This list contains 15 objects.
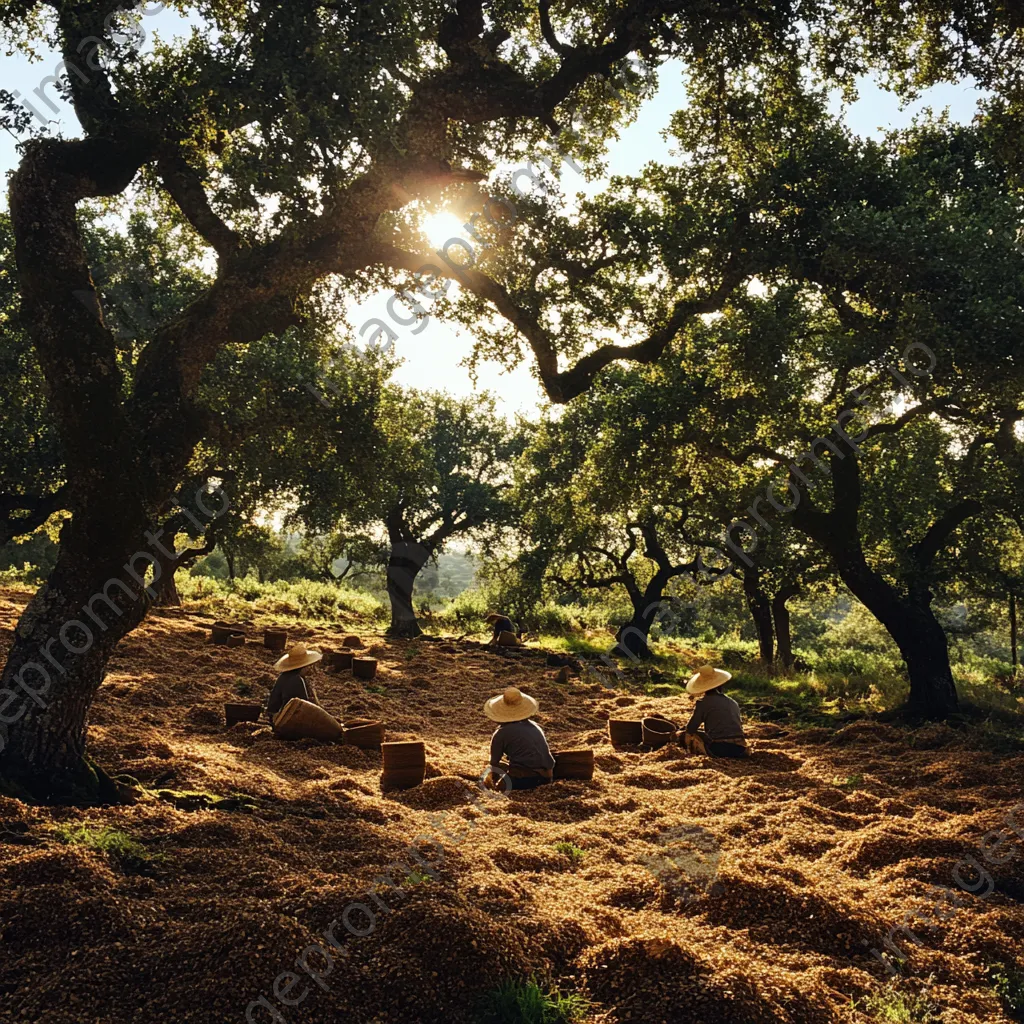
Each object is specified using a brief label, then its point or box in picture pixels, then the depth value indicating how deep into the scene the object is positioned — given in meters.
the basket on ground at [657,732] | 12.16
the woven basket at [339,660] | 16.55
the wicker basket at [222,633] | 17.30
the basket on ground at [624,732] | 12.23
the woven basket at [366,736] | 10.47
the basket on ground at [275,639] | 17.58
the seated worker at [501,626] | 23.89
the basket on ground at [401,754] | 8.85
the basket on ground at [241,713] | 10.70
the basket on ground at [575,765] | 9.81
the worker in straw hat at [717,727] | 11.27
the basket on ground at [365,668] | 16.05
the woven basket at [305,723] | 10.30
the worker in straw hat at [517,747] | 9.36
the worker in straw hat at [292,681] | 10.99
